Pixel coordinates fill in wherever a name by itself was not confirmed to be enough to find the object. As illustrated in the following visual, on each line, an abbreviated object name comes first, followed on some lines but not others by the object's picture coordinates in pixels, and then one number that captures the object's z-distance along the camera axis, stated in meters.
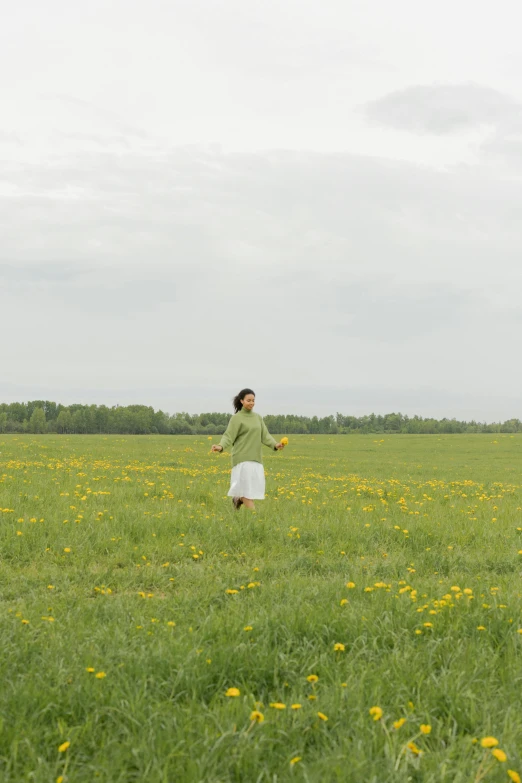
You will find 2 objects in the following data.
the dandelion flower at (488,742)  3.21
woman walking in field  11.84
